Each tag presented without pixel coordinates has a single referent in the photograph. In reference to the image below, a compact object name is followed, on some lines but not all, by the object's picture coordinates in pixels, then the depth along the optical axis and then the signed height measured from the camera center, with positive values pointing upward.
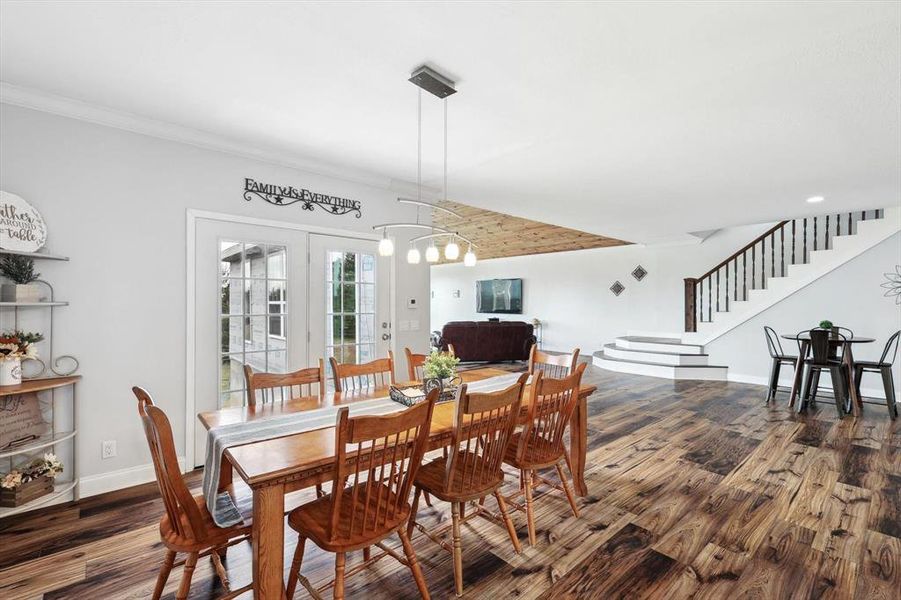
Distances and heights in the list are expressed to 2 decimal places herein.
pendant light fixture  2.34 +1.23
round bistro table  4.92 -0.88
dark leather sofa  8.47 -0.85
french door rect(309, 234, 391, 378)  4.00 -0.03
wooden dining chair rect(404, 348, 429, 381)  3.34 -0.53
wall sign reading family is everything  3.64 +0.92
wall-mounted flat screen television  11.09 +0.04
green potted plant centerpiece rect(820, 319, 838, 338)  5.20 -0.36
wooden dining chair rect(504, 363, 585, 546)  2.33 -0.81
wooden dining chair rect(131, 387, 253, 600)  1.53 -0.87
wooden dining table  1.58 -0.69
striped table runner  1.80 -0.65
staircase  6.12 +0.28
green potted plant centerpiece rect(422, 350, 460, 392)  2.60 -0.46
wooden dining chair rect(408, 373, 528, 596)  1.97 -0.84
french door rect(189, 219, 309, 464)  3.38 -0.09
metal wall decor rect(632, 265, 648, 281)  9.01 +0.54
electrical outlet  2.96 -1.09
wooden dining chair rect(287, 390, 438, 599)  1.58 -0.87
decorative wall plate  2.56 +0.44
